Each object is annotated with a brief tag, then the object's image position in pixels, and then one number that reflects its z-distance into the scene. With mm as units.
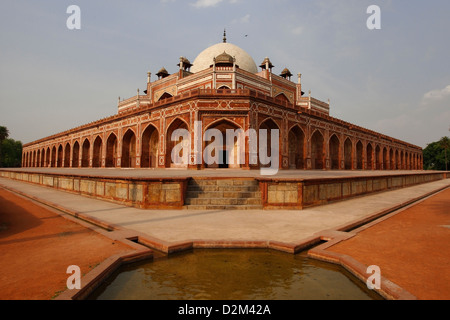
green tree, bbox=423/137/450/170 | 49250
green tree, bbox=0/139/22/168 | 53222
